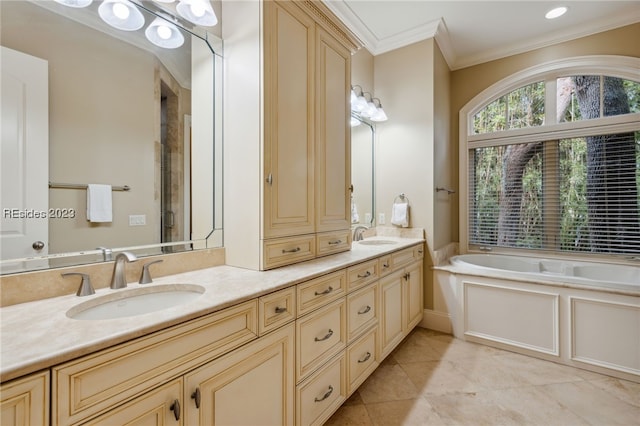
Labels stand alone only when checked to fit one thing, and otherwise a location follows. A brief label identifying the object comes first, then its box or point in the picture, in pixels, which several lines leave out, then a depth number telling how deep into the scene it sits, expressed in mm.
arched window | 2652
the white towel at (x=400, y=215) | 2895
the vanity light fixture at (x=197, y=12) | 1392
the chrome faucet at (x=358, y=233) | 2807
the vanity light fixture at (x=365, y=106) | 2672
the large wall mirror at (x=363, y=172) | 2939
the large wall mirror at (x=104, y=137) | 1031
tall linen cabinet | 1507
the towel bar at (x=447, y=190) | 2914
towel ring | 2958
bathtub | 2154
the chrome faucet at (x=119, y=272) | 1178
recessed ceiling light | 2471
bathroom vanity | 682
